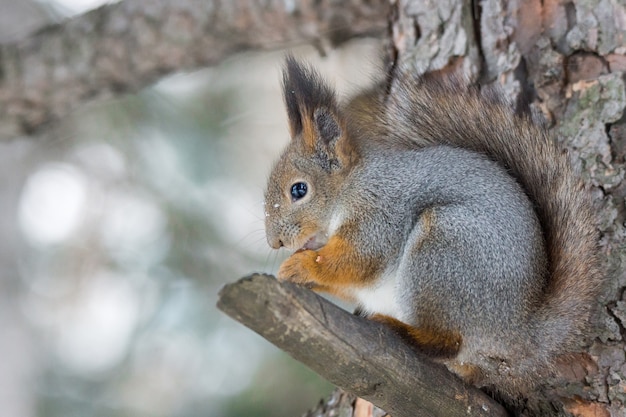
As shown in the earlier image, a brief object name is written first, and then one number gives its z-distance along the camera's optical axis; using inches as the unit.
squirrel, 114.2
